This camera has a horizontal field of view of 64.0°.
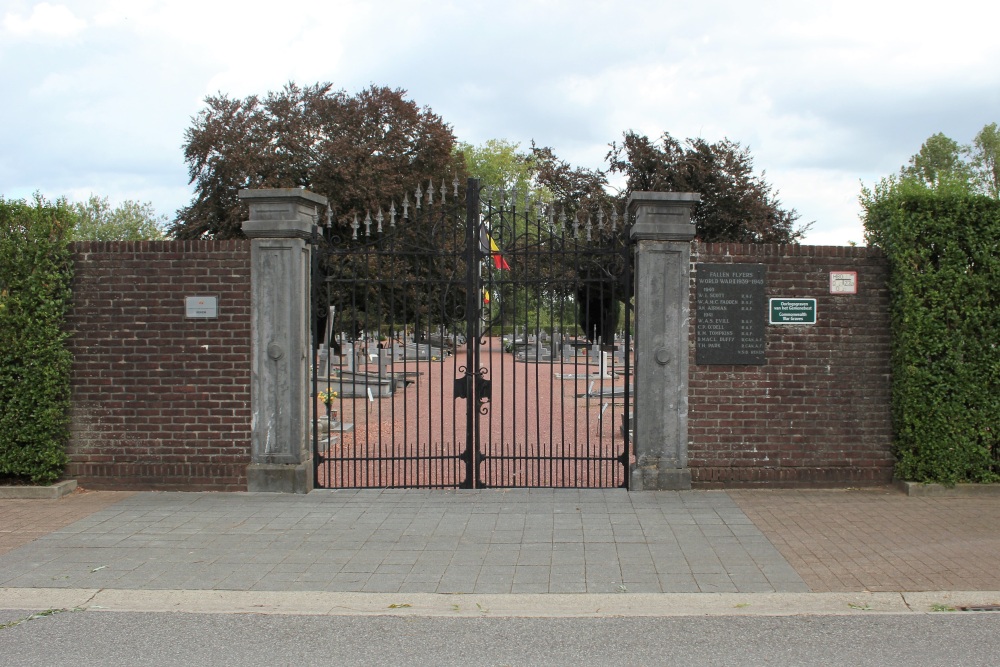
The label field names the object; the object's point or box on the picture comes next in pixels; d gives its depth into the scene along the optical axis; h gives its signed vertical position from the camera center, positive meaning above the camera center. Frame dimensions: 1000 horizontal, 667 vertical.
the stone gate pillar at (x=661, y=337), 7.98 -0.17
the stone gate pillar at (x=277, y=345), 8.11 -0.26
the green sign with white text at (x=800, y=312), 8.16 +0.08
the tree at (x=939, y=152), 46.79 +10.11
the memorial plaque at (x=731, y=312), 8.11 +0.08
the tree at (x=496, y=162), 60.09 +11.95
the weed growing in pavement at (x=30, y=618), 4.87 -1.86
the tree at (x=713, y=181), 24.22 +4.24
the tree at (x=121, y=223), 44.94 +5.89
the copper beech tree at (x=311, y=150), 29.20 +6.41
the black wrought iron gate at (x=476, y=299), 7.97 +0.21
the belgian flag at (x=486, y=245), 7.85 +0.78
